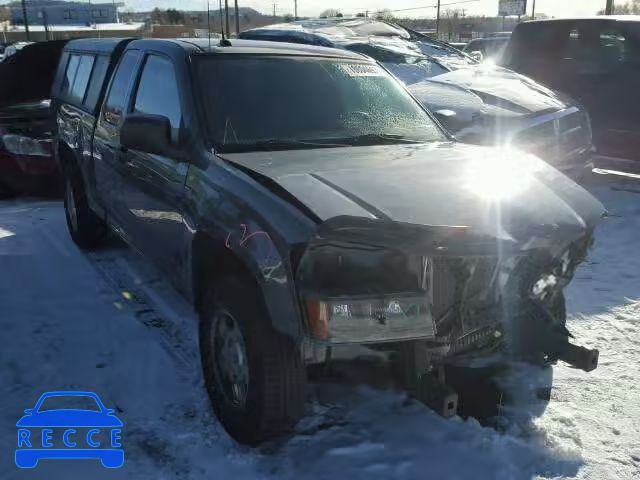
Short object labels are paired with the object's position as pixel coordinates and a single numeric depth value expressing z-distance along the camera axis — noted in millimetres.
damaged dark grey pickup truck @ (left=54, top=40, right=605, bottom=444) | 2516
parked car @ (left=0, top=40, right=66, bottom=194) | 7473
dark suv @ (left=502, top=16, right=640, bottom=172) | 8172
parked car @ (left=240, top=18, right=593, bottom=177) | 6727
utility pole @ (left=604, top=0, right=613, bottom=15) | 21898
